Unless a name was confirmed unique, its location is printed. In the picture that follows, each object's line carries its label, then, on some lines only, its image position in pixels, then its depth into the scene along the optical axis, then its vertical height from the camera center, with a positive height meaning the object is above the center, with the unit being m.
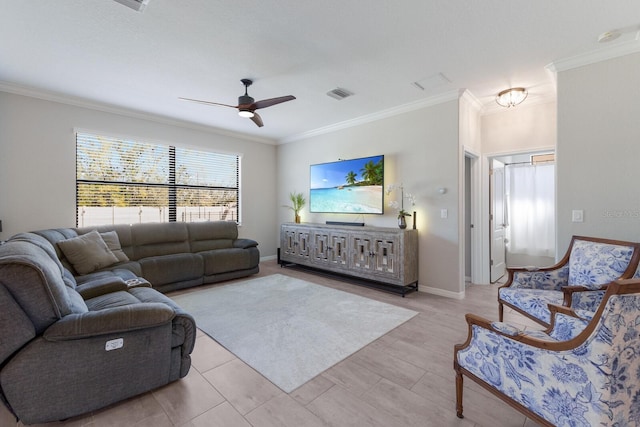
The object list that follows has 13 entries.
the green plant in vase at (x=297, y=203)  5.94 +0.21
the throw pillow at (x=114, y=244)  3.84 -0.42
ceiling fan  3.21 +1.30
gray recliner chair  1.47 -0.80
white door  4.66 -0.16
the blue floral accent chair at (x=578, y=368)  1.07 -0.70
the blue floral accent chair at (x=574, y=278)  2.21 -0.62
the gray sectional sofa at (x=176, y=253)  3.58 -0.64
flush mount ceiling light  3.59 +1.52
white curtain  4.89 +0.03
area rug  2.29 -1.20
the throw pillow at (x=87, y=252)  3.31 -0.47
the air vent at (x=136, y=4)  2.07 +1.61
